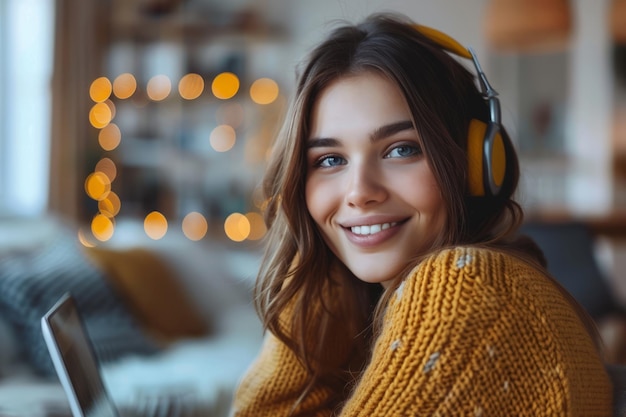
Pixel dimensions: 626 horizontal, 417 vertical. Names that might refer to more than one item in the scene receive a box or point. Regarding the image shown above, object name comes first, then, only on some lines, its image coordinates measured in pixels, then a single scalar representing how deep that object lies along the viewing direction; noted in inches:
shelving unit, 216.8
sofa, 84.9
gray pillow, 86.0
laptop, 30.7
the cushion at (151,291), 106.6
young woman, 27.7
